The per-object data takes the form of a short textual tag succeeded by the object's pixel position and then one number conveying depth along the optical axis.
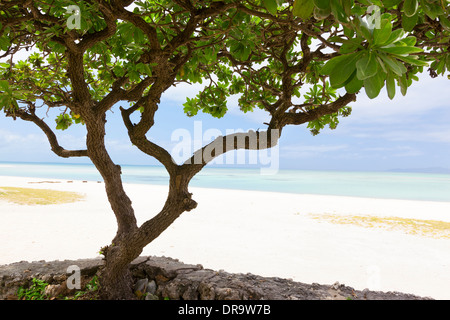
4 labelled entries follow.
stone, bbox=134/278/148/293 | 3.28
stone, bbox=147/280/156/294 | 3.27
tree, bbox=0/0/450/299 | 1.99
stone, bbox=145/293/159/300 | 3.13
